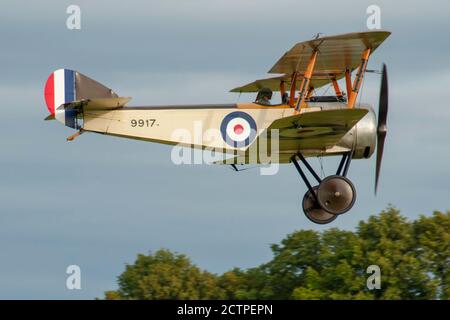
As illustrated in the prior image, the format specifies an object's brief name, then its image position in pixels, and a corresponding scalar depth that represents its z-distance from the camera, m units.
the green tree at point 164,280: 37.31
